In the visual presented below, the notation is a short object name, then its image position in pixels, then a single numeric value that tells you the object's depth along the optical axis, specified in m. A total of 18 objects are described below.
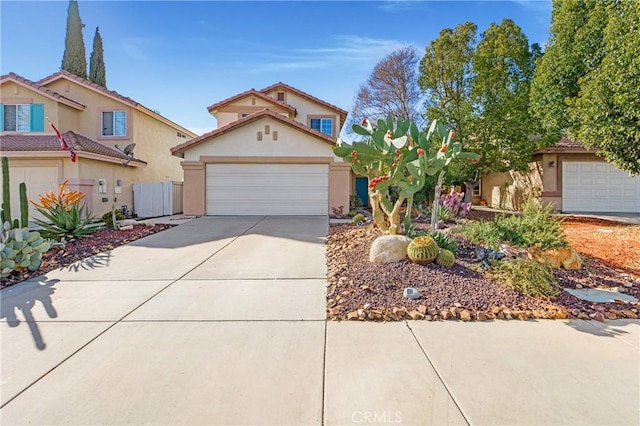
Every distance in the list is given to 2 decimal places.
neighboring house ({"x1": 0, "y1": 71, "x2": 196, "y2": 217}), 13.46
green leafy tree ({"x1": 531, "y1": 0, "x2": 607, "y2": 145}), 11.70
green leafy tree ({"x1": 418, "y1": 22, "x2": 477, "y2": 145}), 16.45
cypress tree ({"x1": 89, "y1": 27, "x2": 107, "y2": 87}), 23.97
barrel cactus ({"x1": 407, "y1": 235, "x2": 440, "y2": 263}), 5.96
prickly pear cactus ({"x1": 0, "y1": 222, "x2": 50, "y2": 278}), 6.14
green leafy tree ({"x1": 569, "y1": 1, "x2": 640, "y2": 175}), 9.56
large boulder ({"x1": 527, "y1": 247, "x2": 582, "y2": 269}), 6.73
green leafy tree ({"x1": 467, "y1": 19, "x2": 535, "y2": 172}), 15.66
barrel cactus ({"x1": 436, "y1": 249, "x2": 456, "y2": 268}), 6.05
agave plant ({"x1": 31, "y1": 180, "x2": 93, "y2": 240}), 9.25
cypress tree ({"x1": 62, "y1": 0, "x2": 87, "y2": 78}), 22.15
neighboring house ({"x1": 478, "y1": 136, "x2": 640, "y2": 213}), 17.70
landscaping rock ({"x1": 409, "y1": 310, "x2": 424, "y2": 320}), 4.40
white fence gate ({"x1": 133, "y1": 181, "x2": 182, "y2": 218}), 16.27
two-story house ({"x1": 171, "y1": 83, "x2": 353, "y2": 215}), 14.52
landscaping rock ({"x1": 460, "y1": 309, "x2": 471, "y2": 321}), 4.34
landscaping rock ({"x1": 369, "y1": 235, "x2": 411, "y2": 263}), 6.21
